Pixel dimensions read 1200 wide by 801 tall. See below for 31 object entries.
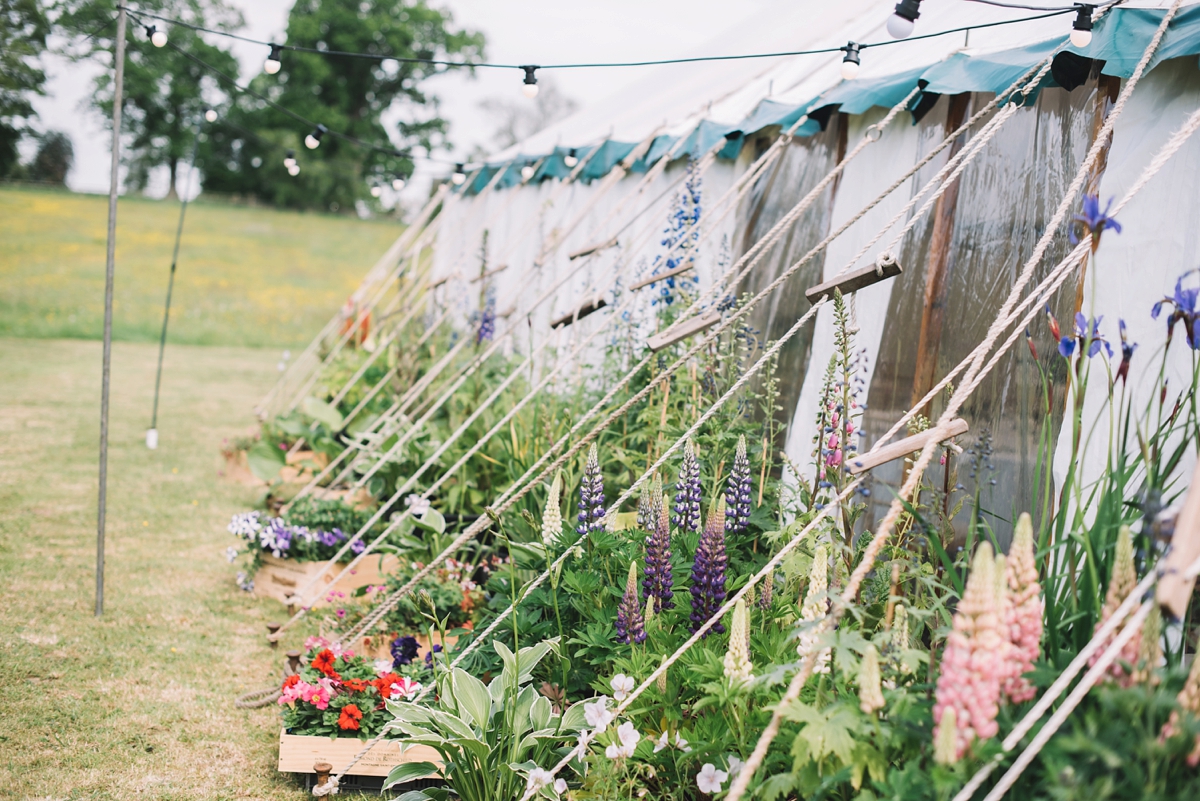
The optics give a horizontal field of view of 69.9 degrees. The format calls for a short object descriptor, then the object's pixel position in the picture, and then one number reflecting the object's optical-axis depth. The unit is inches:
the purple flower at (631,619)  91.0
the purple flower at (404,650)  124.3
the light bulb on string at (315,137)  221.1
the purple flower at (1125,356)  76.1
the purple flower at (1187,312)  74.5
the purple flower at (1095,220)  72.1
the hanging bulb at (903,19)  97.1
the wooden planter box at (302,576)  166.6
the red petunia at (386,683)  112.0
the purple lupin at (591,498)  110.3
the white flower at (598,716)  81.3
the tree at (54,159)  1261.1
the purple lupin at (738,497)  114.3
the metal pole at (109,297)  151.6
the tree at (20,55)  511.5
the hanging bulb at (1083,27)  98.2
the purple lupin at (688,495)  112.6
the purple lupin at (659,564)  97.2
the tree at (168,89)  1114.7
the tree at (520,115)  1382.9
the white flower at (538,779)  82.8
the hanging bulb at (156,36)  164.2
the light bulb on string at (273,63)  165.6
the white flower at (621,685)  82.4
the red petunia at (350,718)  107.6
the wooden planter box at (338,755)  106.1
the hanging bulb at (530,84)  148.3
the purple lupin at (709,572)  92.7
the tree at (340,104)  1120.8
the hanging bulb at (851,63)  129.5
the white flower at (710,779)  74.6
